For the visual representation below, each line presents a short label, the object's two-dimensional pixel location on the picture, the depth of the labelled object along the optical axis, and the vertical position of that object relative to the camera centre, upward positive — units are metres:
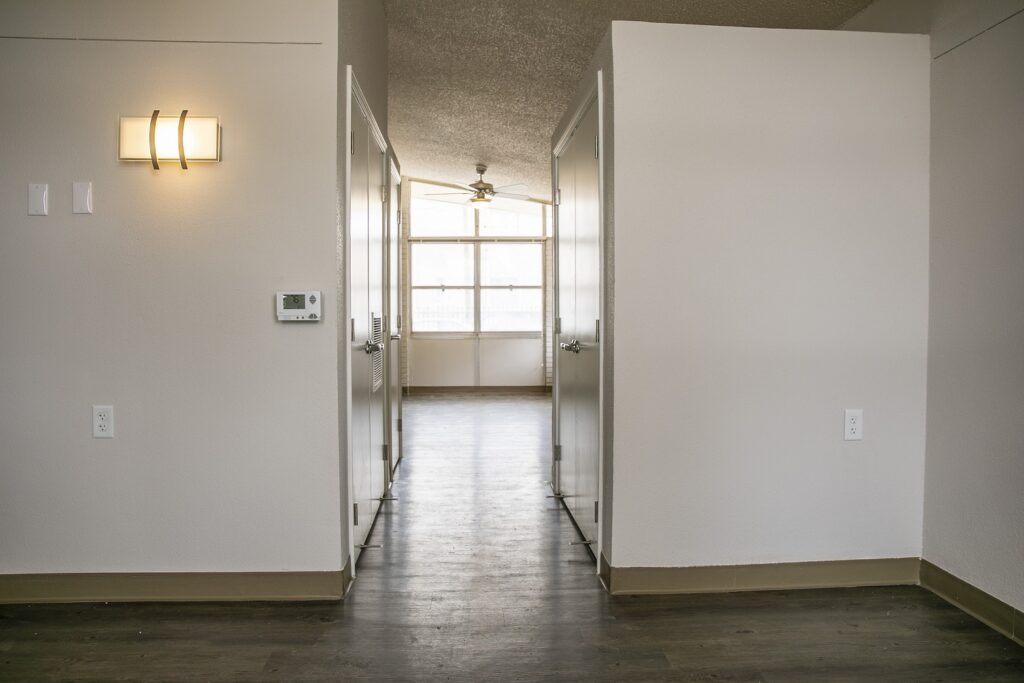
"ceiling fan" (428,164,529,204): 7.98 +1.53
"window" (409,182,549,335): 9.92 +0.72
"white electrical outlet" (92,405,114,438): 2.56 -0.39
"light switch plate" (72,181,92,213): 2.53 +0.46
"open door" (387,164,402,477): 4.59 +0.01
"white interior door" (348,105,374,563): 2.95 -0.02
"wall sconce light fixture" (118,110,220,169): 2.48 +0.66
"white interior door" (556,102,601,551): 2.97 -0.02
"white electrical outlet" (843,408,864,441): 2.72 -0.43
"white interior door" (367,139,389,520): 3.59 +0.00
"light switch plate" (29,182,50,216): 2.52 +0.45
